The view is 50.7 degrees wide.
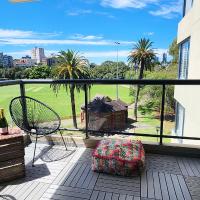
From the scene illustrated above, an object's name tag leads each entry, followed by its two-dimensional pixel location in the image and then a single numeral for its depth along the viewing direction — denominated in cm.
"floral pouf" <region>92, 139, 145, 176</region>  242
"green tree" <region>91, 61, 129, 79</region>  3144
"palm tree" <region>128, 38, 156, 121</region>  2667
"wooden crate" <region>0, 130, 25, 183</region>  233
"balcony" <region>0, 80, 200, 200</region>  215
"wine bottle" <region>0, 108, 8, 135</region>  247
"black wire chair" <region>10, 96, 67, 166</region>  287
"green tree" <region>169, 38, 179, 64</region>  3362
